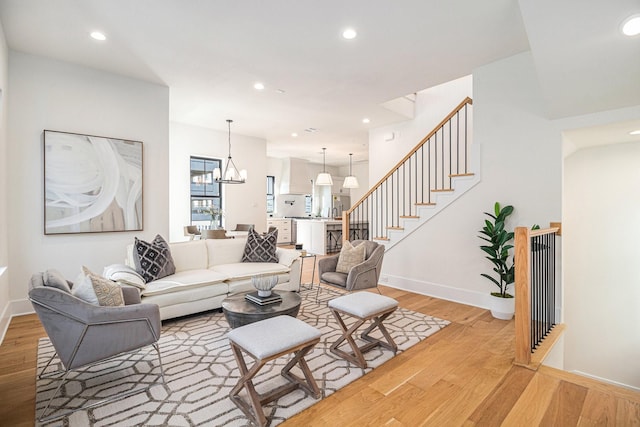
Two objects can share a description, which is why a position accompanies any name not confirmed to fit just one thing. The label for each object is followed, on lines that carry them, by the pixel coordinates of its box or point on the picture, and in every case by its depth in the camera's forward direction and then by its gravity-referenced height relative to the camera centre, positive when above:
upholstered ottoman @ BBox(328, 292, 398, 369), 2.48 -0.84
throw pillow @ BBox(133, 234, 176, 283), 3.35 -0.53
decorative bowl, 2.89 -0.67
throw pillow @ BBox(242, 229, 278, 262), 4.39 -0.51
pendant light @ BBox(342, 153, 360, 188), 8.33 +0.85
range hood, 10.45 +1.27
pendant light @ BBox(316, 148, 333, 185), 8.09 +0.92
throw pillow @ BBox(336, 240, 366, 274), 4.09 -0.59
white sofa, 3.29 -0.75
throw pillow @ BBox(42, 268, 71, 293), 2.03 -0.46
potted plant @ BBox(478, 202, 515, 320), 3.54 -0.52
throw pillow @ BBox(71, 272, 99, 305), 2.20 -0.58
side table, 4.81 -1.18
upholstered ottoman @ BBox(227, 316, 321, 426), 1.80 -0.82
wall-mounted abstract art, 3.78 +0.39
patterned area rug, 1.88 -1.24
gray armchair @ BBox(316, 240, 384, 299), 3.74 -0.76
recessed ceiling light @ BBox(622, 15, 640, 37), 2.28 +1.45
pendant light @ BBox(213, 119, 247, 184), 5.95 +0.77
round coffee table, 2.61 -0.85
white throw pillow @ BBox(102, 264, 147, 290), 2.97 -0.63
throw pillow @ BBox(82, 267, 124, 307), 2.24 -0.59
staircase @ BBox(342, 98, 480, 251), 4.29 +0.49
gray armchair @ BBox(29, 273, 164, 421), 1.91 -0.76
